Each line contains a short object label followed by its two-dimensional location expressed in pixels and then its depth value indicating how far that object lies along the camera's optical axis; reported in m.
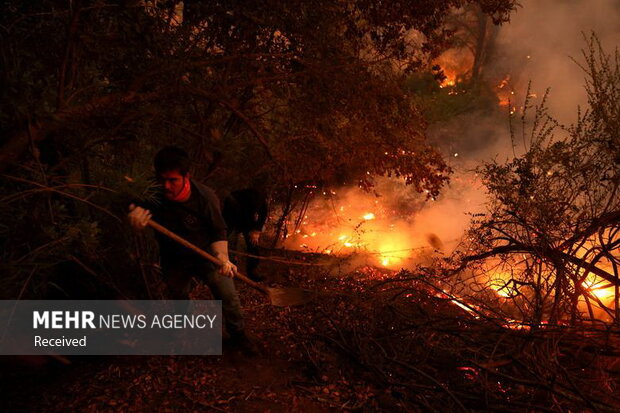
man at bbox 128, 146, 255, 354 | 3.75
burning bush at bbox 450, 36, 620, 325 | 4.46
